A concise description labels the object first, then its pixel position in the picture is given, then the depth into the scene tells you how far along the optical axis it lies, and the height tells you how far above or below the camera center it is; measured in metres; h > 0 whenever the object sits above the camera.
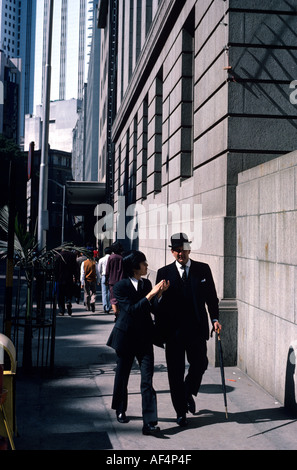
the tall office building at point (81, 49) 190.43 +67.91
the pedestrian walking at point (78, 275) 15.56 -0.79
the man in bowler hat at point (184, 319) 5.85 -0.75
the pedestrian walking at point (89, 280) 15.52 -0.92
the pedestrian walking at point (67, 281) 14.38 -0.90
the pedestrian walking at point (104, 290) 15.08 -1.17
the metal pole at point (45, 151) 16.09 +2.75
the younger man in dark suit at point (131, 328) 5.69 -0.81
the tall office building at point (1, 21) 192.05 +73.52
